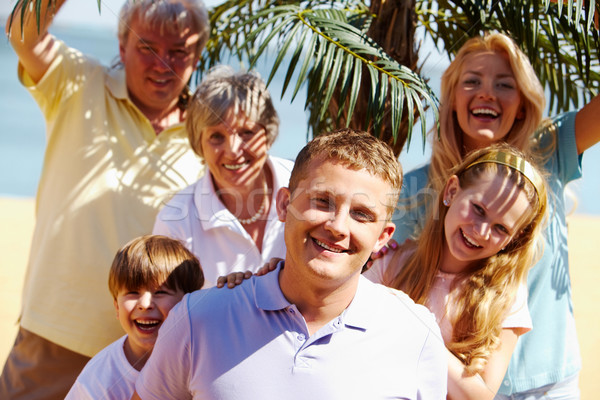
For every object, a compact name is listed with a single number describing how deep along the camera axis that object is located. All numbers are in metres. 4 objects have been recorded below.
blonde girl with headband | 1.89
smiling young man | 1.47
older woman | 2.37
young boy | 1.95
